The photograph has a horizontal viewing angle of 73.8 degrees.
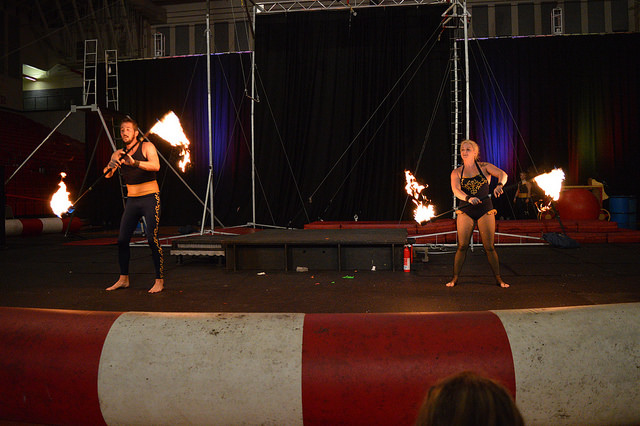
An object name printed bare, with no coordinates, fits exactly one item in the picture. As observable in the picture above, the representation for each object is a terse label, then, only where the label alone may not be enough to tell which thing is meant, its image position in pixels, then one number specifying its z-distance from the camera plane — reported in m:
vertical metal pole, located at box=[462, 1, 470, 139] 7.44
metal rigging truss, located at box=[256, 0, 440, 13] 13.25
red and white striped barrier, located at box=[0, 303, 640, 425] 1.64
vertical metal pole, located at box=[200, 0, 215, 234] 8.12
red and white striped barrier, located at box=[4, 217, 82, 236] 12.25
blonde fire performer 5.07
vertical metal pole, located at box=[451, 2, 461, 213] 7.85
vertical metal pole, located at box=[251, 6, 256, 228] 10.14
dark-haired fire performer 4.75
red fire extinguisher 6.42
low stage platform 6.53
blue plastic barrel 11.97
